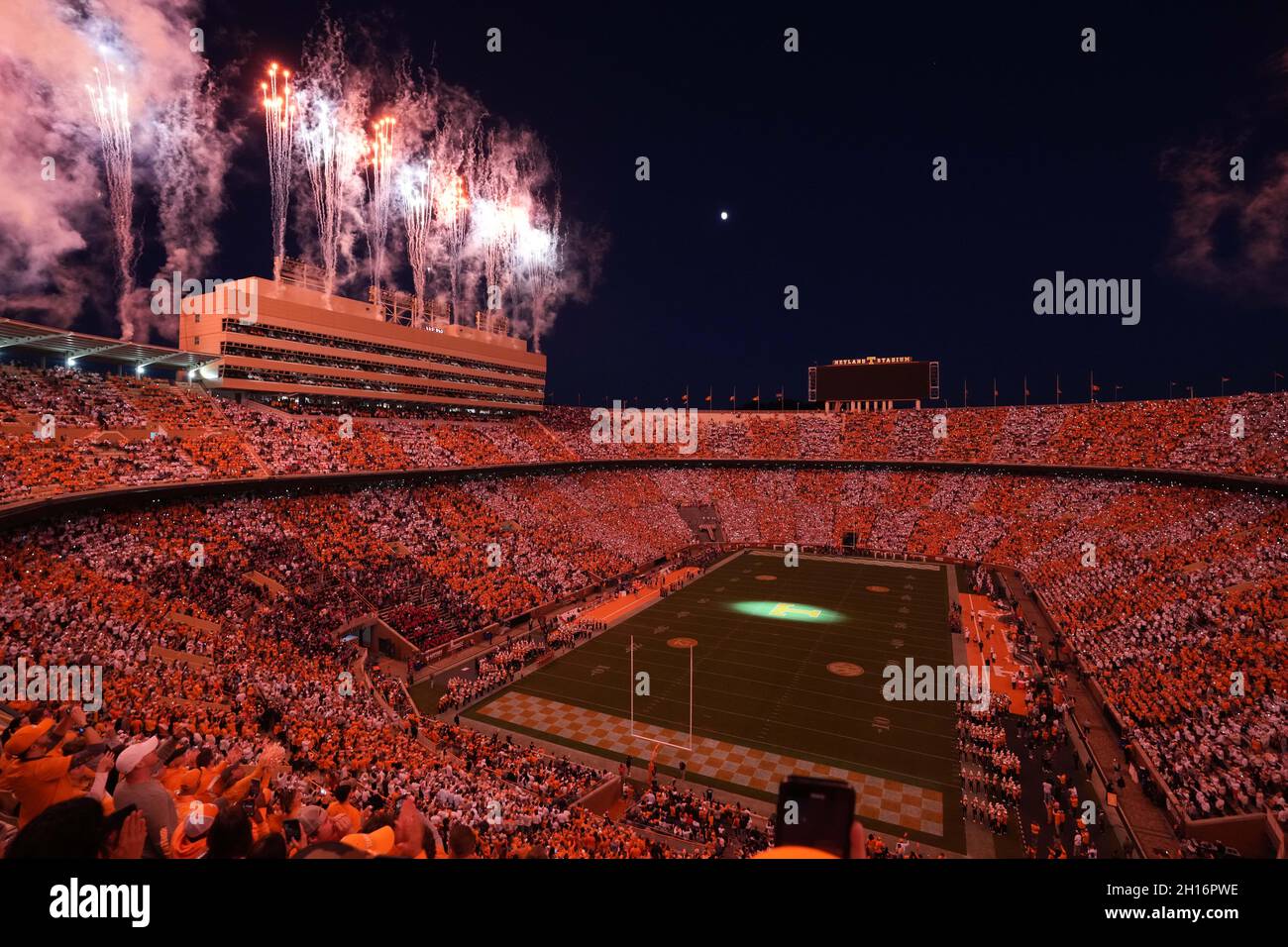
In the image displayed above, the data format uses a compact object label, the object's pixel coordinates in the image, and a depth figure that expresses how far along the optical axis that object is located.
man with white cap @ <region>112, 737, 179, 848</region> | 5.21
